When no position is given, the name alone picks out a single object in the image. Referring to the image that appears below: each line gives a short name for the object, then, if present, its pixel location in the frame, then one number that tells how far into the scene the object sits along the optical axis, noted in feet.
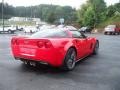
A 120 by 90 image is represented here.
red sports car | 10.88
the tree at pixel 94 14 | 87.52
